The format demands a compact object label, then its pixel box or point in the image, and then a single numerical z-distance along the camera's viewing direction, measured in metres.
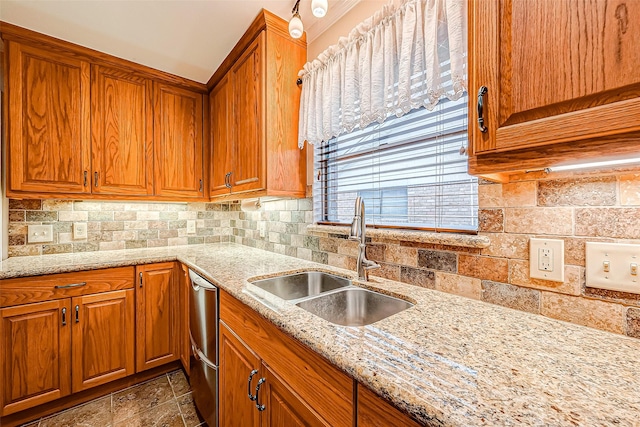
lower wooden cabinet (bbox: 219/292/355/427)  0.70
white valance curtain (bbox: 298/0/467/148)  0.98
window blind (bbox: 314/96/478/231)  1.12
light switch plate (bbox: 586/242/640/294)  0.71
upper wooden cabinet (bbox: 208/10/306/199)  1.63
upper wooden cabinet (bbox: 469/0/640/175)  0.49
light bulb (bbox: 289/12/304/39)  1.18
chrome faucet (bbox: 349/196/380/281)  1.21
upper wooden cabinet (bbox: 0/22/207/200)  1.72
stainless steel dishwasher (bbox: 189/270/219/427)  1.36
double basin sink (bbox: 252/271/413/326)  1.09
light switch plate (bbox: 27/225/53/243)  1.92
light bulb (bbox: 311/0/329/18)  1.03
